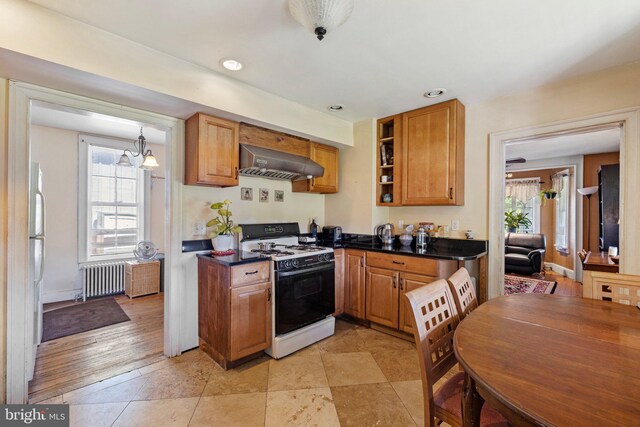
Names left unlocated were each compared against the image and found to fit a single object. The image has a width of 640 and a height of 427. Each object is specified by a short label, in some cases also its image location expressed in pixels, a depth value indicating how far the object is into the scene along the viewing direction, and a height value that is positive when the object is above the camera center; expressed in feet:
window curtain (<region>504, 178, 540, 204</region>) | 21.71 +2.11
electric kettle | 10.88 -0.74
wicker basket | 13.66 -3.21
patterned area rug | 14.89 -3.93
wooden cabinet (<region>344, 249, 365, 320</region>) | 10.14 -2.58
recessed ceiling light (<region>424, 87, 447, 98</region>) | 8.48 +3.78
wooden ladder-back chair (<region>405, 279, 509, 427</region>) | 3.83 -2.10
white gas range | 8.09 -2.30
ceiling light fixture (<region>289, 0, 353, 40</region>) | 4.50 +3.34
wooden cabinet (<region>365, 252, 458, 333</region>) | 8.53 -2.14
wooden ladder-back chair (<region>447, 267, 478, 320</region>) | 5.02 -1.46
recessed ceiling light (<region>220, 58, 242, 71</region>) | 6.88 +3.77
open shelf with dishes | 10.59 +2.09
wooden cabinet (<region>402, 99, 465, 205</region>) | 9.29 +2.07
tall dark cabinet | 13.50 +0.51
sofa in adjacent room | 17.56 -2.48
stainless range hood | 8.53 +1.62
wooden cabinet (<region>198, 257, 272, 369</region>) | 7.36 -2.65
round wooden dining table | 2.36 -1.59
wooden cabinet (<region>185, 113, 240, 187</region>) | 7.86 +1.83
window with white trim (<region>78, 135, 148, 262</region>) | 13.71 +0.61
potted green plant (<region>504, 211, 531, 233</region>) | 22.02 -0.47
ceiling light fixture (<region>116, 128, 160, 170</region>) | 11.04 +2.40
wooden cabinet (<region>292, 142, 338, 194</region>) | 10.98 +1.68
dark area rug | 9.90 -4.13
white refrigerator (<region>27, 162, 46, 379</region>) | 6.38 -0.92
